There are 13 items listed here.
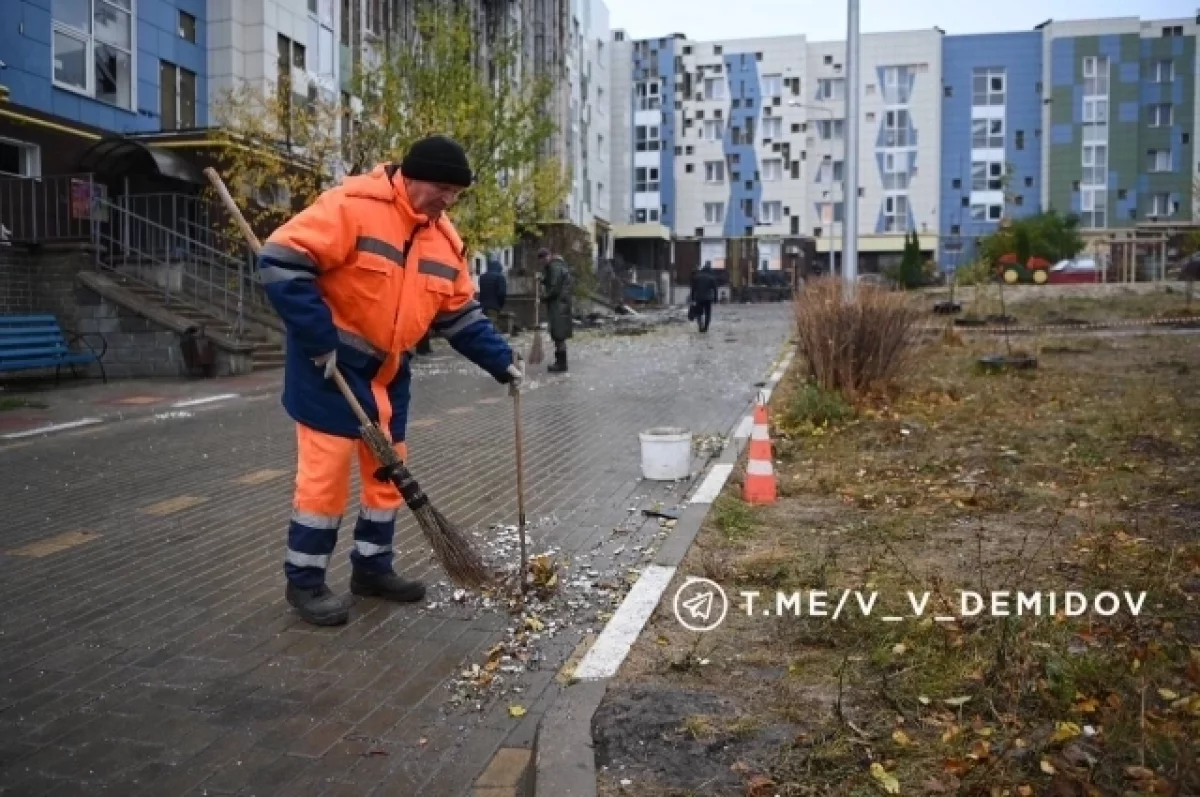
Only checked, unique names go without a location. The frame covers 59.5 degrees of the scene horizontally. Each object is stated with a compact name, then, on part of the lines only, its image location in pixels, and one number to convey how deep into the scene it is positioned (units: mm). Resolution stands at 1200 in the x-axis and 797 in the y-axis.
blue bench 14750
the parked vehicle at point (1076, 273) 40281
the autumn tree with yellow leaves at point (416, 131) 20875
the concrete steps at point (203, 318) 17812
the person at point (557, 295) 17078
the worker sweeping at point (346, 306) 4426
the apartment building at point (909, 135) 66812
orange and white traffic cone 7074
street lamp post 19189
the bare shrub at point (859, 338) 10883
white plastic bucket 8031
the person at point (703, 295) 29578
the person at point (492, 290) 24859
